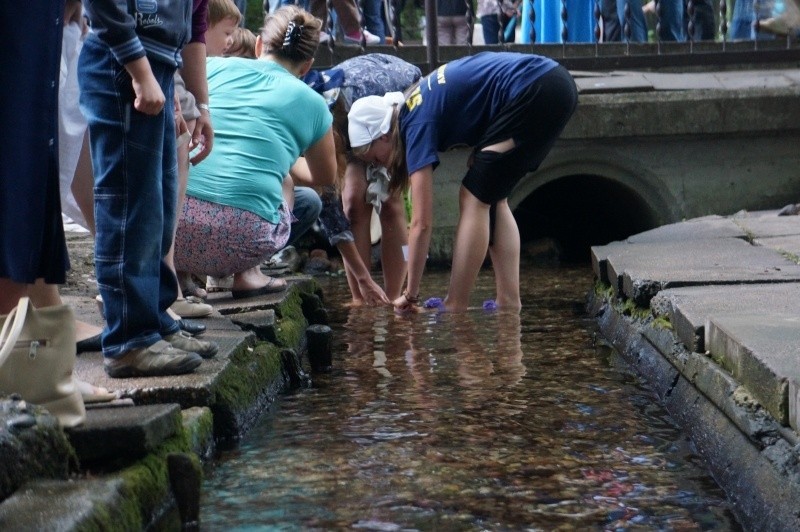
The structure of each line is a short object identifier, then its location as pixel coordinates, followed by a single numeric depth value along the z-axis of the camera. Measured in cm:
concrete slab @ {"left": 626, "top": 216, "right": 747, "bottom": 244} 691
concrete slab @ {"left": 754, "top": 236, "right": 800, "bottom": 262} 583
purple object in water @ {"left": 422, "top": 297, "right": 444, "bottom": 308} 639
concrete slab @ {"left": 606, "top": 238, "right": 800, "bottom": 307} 502
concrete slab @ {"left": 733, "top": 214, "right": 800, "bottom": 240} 679
